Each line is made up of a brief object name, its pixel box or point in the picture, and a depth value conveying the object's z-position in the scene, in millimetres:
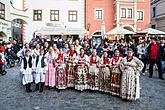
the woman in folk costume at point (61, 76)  5710
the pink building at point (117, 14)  19504
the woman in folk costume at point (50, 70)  5759
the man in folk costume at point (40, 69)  5622
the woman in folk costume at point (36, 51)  5788
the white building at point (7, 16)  12525
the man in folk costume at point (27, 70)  5639
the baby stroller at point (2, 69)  8002
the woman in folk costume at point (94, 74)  5560
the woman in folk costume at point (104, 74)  5386
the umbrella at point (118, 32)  13639
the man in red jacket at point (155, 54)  7368
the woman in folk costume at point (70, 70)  5763
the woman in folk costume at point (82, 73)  5602
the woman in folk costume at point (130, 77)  4814
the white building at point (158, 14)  23551
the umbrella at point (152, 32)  13560
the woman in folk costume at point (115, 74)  5129
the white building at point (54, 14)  18246
